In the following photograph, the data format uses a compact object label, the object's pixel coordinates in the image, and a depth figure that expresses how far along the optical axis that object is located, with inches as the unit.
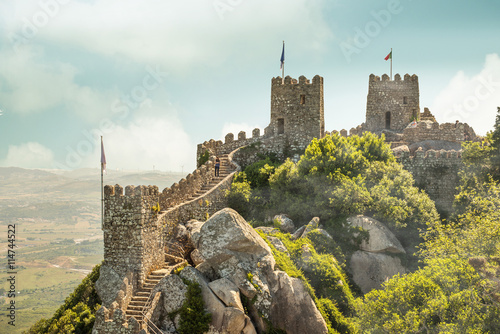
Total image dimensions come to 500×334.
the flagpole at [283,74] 1725.6
